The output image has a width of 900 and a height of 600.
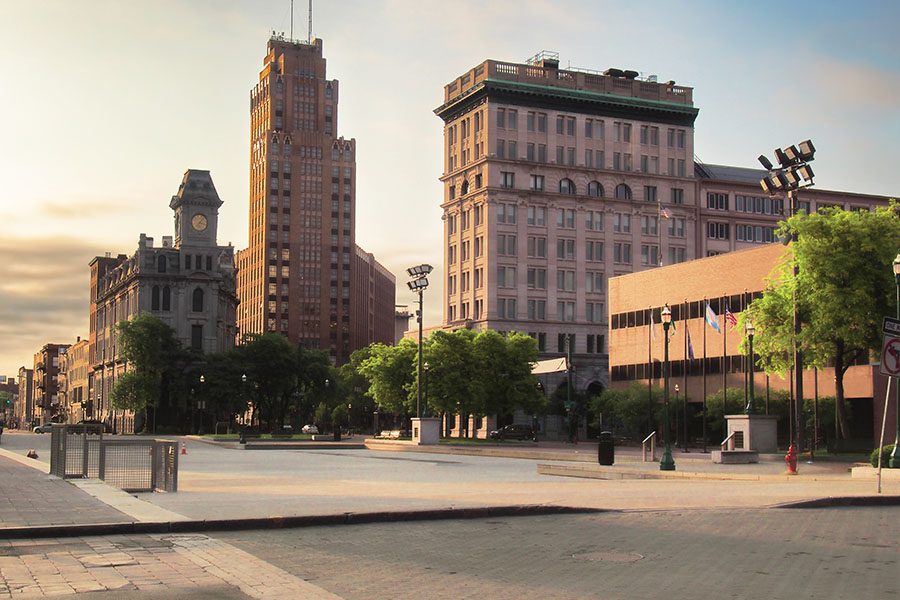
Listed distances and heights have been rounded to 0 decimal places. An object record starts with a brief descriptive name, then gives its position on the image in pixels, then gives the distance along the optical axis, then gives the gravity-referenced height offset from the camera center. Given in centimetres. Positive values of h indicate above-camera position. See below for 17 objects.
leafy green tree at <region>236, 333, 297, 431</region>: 12962 +283
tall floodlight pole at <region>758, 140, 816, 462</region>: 4681 +927
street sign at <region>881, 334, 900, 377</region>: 2531 +77
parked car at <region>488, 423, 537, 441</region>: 10225 -390
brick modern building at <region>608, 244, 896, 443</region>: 7838 +500
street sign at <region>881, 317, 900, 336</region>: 2595 +151
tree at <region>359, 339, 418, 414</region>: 9900 +140
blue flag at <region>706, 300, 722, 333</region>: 6606 +426
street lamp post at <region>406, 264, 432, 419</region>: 7212 +743
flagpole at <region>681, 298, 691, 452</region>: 9018 +253
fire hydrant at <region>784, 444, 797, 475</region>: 3600 -227
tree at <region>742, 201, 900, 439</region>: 5128 +514
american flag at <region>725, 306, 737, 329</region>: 6525 +424
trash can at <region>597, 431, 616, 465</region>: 3922 -212
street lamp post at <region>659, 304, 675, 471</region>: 3838 -239
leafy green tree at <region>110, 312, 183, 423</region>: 13138 +382
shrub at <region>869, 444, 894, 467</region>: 3453 -200
